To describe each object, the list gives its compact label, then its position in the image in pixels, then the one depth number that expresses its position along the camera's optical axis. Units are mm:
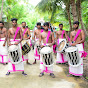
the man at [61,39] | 5668
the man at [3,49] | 5410
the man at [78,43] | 3924
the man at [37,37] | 5759
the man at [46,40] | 4052
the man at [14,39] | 4163
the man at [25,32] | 6055
